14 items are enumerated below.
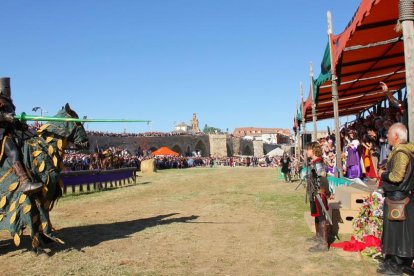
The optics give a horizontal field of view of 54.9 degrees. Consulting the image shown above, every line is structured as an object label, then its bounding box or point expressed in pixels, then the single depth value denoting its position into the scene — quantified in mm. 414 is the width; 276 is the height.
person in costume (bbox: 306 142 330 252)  6281
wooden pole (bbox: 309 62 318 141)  13083
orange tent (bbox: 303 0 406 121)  6125
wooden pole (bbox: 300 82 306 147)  17506
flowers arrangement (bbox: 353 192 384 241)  6125
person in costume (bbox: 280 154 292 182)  20538
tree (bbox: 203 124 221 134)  192488
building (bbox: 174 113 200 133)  165250
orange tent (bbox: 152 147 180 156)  46169
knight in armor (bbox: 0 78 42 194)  6351
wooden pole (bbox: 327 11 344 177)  9750
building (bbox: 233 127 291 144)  143875
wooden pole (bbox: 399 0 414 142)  4641
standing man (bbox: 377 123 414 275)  4492
